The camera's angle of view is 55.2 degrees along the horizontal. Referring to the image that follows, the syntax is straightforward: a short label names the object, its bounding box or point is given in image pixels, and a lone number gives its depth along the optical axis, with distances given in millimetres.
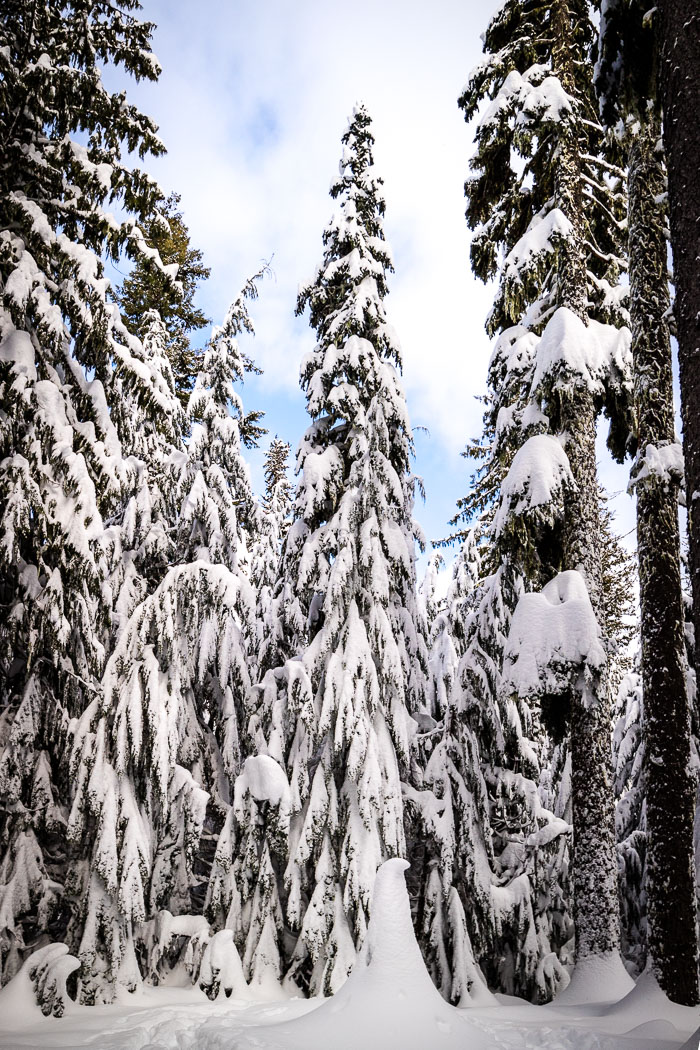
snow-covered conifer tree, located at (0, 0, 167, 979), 8195
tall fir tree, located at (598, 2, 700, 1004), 6355
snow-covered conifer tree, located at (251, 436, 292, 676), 12820
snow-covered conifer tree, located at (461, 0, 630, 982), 7781
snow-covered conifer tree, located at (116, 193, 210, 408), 18547
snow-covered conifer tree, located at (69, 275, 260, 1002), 8523
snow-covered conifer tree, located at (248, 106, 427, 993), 9328
